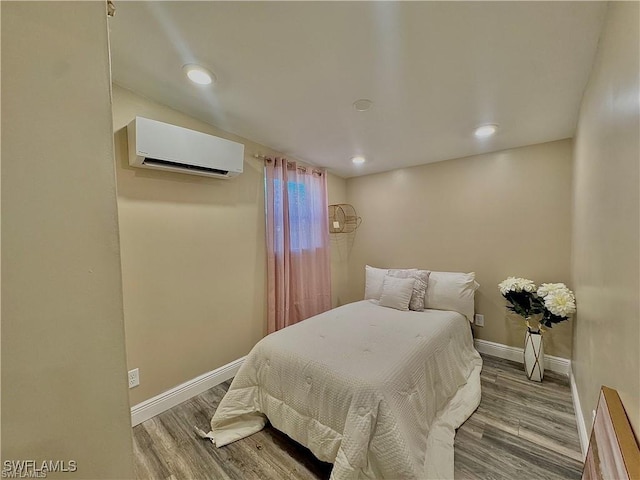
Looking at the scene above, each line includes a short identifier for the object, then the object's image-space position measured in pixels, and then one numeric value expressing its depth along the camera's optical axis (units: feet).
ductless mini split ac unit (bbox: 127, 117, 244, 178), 5.26
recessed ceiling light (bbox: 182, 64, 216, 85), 4.57
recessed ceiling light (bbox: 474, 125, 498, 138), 6.84
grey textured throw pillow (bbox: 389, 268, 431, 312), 8.44
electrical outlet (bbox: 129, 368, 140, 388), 5.65
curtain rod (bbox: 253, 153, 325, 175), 8.20
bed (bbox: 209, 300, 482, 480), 4.03
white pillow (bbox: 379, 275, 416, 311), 8.35
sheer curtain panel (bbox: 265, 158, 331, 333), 8.41
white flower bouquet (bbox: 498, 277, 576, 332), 6.28
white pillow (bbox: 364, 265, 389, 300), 9.42
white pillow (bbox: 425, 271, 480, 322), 8.13
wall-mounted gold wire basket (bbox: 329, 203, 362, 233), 11.50
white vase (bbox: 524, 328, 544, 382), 7.14
